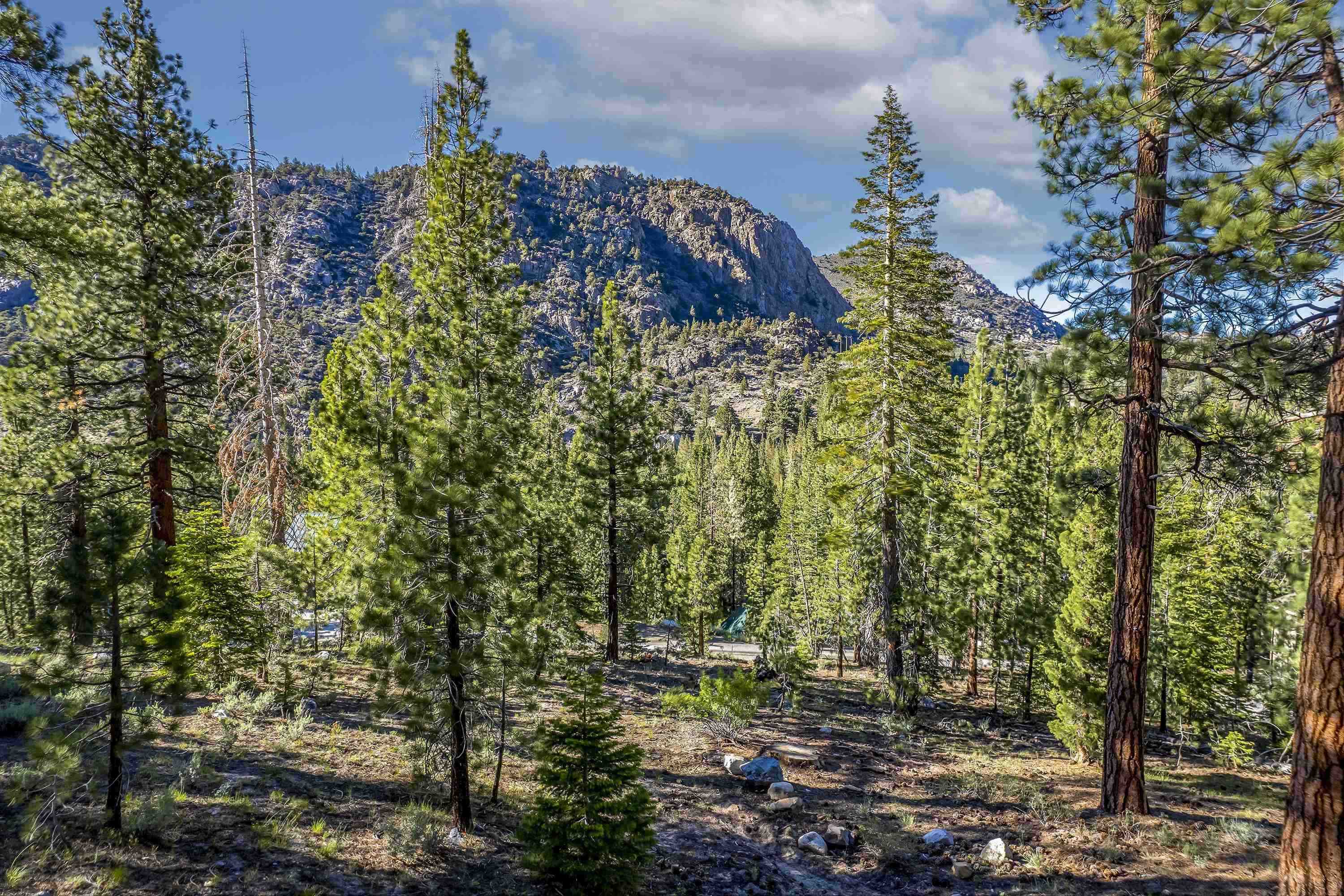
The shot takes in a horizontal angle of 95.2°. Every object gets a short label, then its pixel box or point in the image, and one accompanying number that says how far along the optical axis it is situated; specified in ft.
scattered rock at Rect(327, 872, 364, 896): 19.85
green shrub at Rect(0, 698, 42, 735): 27.89
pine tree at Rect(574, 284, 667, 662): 65.62
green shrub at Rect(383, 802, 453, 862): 22.84
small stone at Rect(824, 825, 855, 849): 27.96
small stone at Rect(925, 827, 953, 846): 27.94
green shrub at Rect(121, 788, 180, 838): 19.95
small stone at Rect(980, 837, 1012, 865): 25.27
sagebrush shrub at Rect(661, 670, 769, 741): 45.42
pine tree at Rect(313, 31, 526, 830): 23.88
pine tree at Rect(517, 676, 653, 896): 20.47
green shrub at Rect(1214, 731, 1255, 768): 55.83
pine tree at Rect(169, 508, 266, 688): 31.30
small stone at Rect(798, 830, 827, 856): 27.50
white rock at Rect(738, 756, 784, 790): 34.83
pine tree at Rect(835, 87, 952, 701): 48.29
